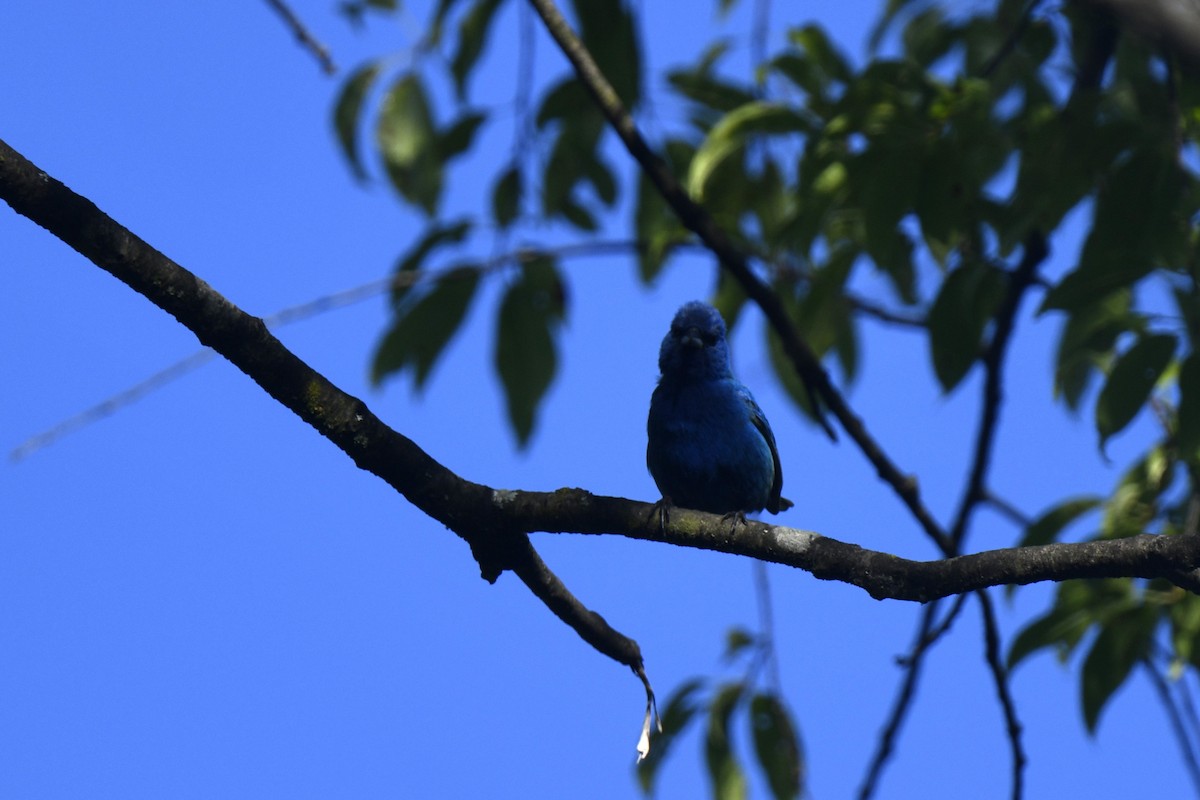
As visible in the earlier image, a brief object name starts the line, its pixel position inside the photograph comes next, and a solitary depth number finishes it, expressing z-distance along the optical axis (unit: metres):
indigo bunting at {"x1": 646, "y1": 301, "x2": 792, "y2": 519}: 11.64
